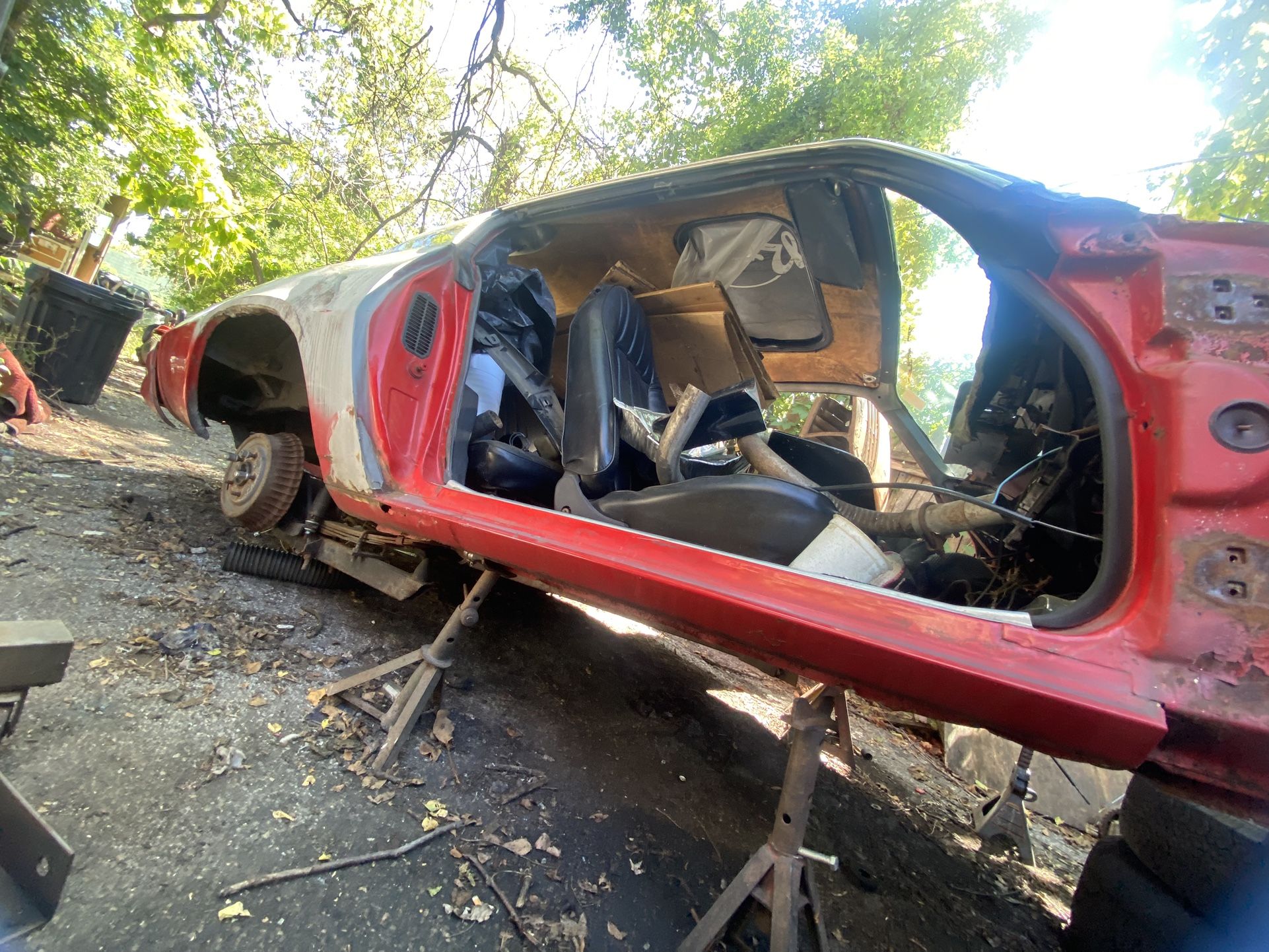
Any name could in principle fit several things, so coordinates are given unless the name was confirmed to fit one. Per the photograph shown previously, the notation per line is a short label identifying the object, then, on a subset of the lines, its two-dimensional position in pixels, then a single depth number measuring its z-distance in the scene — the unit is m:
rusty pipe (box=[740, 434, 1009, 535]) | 1.57
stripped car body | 0.92
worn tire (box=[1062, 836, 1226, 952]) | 1.24
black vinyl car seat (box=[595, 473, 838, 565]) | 1.42
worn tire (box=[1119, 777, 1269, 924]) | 1.16
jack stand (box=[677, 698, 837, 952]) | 1.24
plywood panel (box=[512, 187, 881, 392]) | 2.26
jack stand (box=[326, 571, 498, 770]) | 1.73
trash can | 4.47
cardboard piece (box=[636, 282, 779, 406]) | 2.46
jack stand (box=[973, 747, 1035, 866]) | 2.03
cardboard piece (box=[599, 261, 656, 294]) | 2.74
